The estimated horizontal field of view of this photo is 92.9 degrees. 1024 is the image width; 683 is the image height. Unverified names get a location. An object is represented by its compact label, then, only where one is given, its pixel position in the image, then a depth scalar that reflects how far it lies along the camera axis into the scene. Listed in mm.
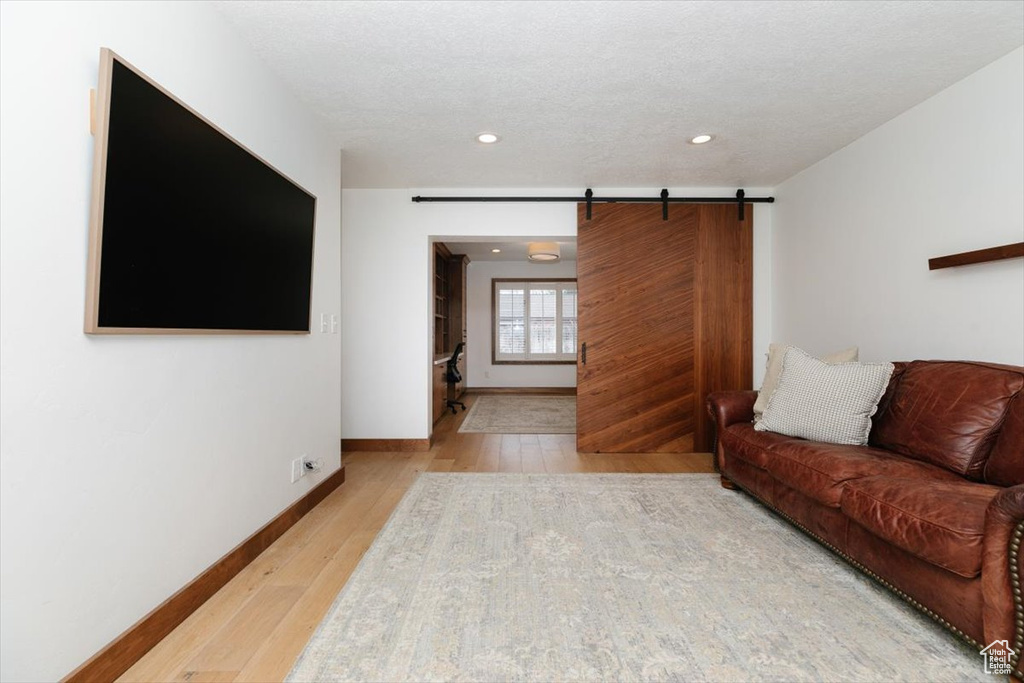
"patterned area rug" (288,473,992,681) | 1561
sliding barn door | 4484
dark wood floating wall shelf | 2252
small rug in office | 5629
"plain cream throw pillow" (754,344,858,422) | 2988
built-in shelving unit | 6820
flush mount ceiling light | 6293
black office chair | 6906
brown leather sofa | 1459
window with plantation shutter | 9023
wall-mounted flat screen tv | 1422
